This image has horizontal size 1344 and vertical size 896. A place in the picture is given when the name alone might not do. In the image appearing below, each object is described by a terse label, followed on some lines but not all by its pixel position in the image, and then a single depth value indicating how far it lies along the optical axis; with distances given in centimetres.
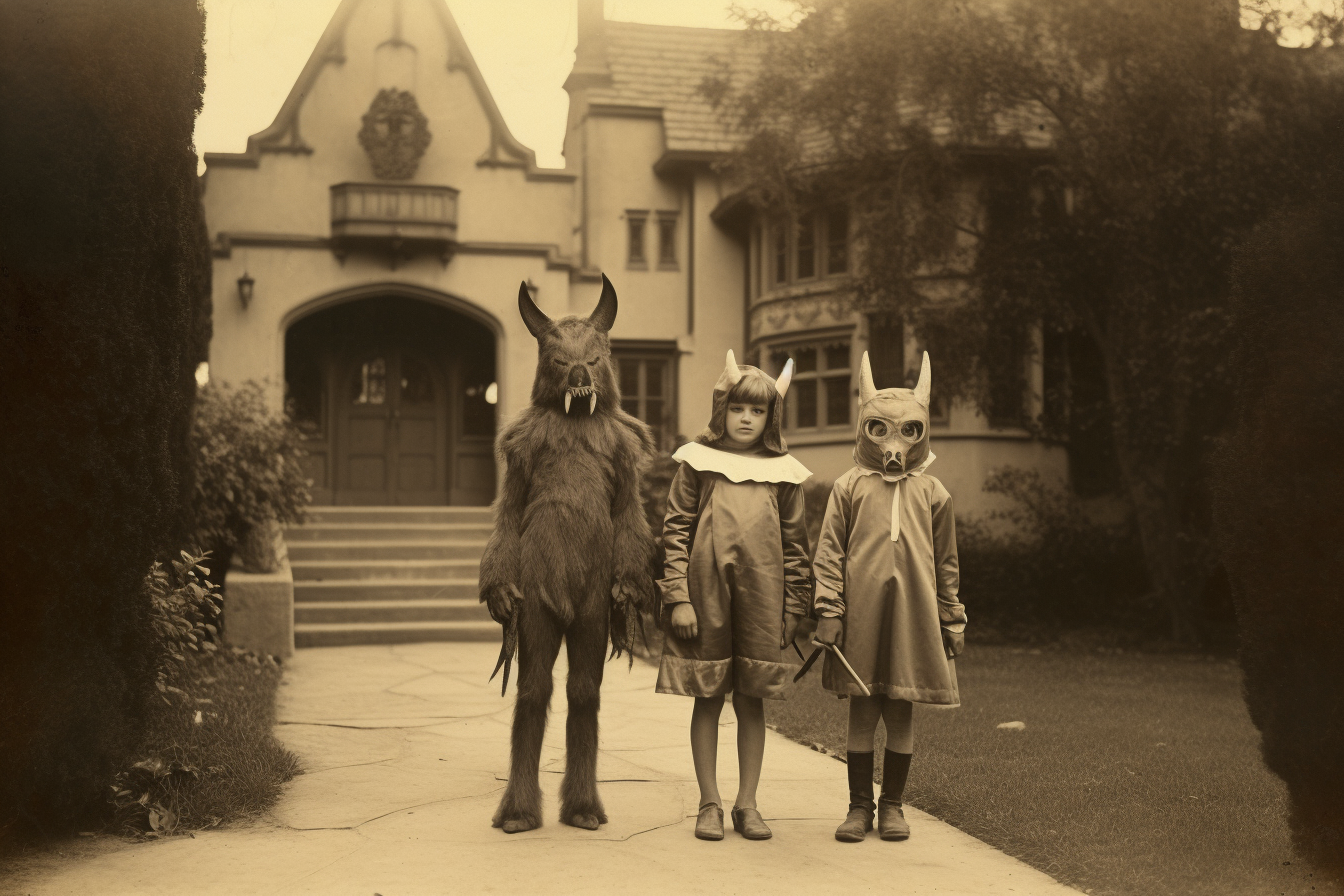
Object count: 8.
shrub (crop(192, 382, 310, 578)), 1091
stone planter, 1039
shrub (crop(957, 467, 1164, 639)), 1584
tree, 1256
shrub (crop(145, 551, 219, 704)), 639
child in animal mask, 503
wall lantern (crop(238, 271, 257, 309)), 1725
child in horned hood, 504
